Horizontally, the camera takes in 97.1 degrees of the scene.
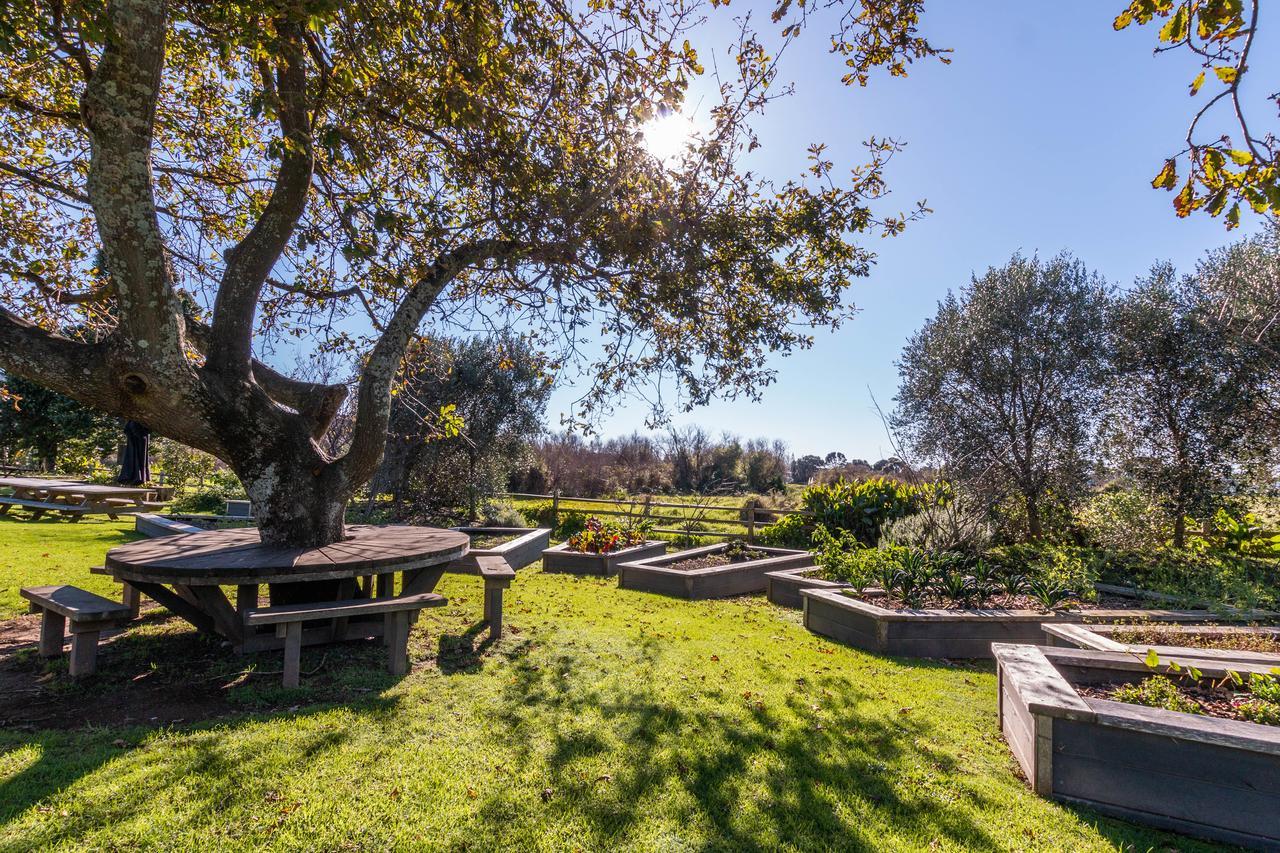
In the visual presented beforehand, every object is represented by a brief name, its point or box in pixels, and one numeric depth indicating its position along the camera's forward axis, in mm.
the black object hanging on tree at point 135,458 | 14523
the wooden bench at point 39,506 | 11772
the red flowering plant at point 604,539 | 9430
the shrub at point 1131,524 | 9539
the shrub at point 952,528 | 7363
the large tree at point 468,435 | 13227
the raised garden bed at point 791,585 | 7207
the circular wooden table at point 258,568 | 3602
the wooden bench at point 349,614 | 3705
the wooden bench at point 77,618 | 3641
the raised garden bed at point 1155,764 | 2441
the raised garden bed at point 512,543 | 8391
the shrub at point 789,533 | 11578
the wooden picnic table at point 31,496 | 11866
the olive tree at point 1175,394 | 9453
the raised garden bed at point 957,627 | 5254
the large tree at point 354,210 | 3471
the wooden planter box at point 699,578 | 7633
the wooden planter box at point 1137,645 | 3664
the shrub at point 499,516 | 12633
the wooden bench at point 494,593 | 5051
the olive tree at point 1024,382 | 10508
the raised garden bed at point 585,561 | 8992
